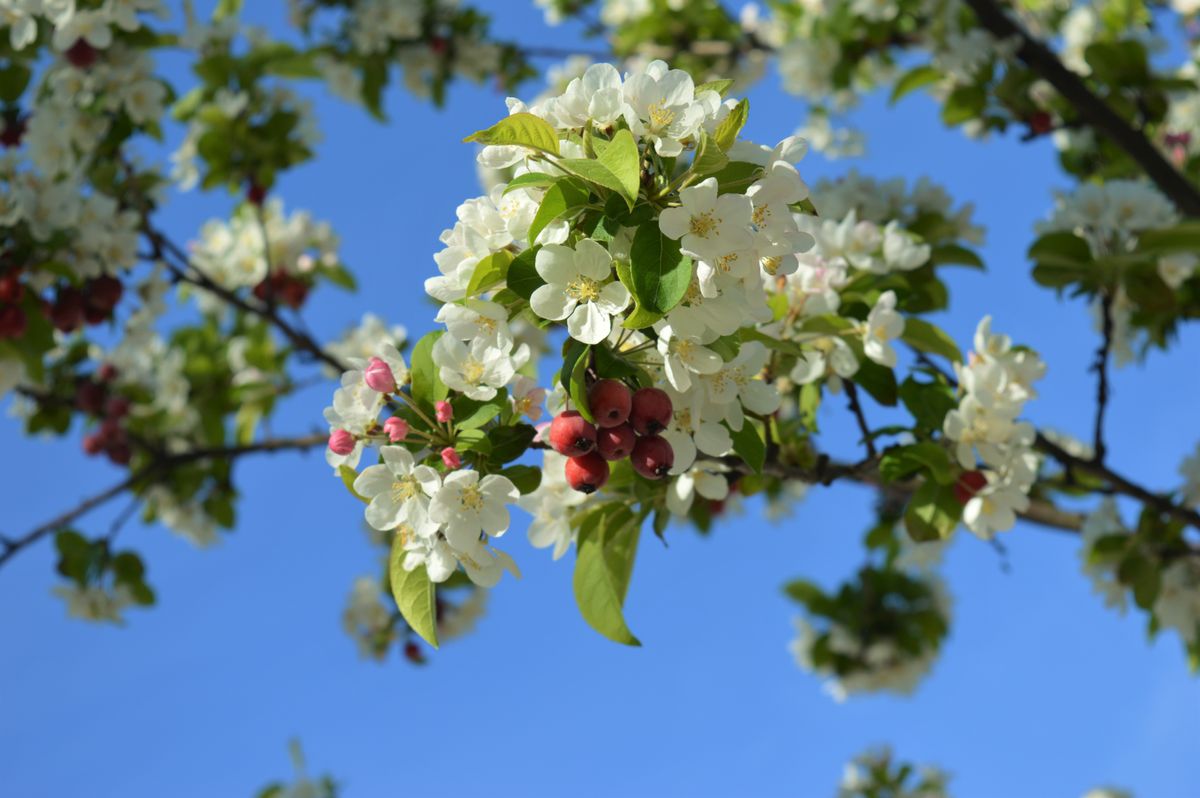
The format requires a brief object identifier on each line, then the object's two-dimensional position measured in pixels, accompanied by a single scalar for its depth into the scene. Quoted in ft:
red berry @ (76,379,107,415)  5.86
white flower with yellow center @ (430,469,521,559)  2.76
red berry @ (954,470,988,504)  3.21
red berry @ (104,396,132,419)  5.90
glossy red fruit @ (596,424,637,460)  2.75
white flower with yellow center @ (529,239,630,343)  2.68
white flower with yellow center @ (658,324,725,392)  2.74
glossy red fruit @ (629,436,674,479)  2.77
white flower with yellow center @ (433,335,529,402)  2.79
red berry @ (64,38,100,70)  4.56
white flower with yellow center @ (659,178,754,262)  2.65
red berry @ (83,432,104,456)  5.89
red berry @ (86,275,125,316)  4.48
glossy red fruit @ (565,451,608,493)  2.77
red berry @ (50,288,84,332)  4.44
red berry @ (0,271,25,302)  4.18
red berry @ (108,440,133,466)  5.91
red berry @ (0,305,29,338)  4.23
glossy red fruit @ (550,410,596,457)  2.74
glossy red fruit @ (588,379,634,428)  2.71
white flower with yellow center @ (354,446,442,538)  2.77
